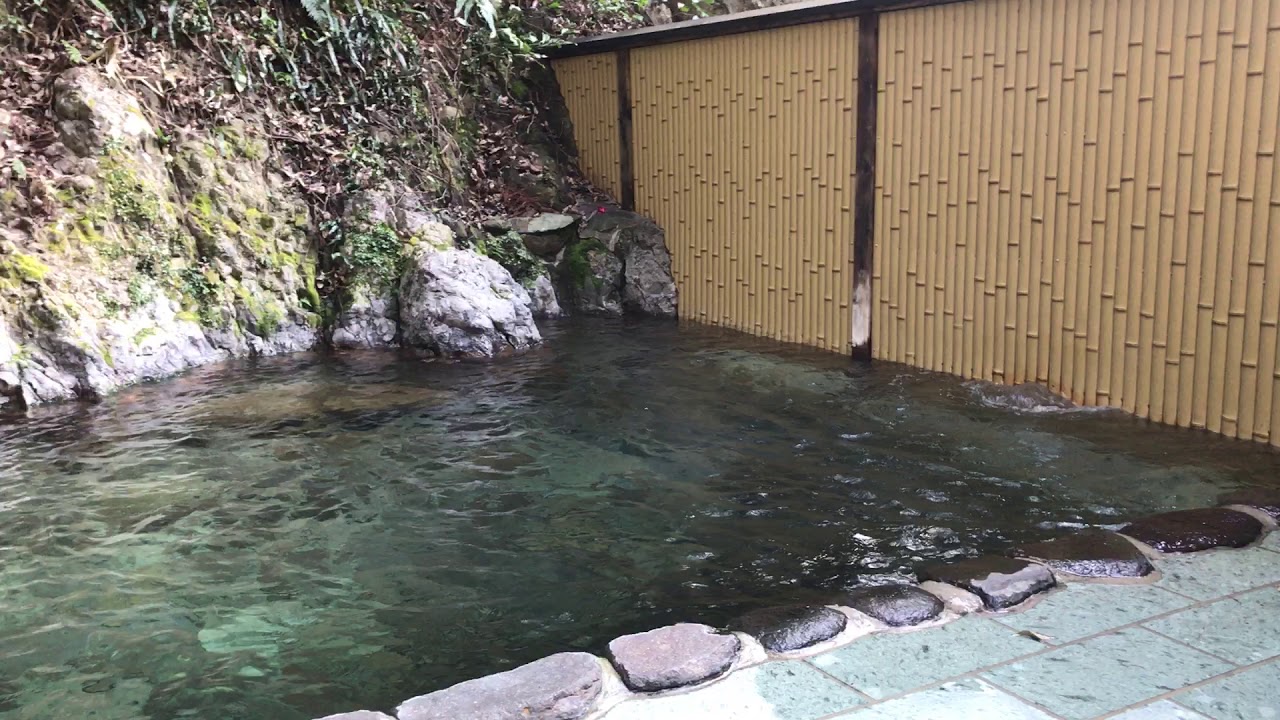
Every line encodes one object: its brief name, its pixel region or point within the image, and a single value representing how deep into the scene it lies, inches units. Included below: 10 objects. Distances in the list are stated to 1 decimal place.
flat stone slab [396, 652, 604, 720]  102.9
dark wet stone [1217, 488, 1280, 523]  154.1
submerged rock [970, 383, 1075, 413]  232.5
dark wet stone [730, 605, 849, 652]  116.9
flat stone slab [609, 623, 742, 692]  108.7
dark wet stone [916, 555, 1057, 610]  126.4
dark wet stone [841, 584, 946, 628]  122.2
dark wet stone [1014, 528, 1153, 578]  133.3
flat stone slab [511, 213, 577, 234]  389.7
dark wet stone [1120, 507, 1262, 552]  141.6
